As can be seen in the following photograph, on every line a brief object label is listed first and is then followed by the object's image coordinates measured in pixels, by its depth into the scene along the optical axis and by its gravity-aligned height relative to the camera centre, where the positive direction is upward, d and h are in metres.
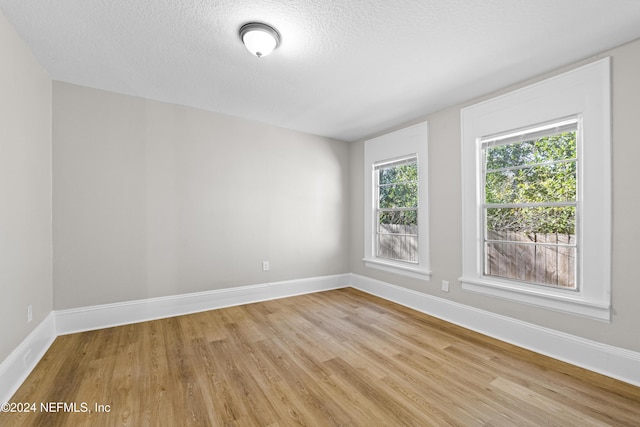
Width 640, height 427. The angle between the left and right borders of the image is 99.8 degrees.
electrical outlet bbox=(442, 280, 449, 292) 3.18 -0.87
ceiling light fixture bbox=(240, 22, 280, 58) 1.90 +1.27
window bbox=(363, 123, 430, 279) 3.53 +0.15
